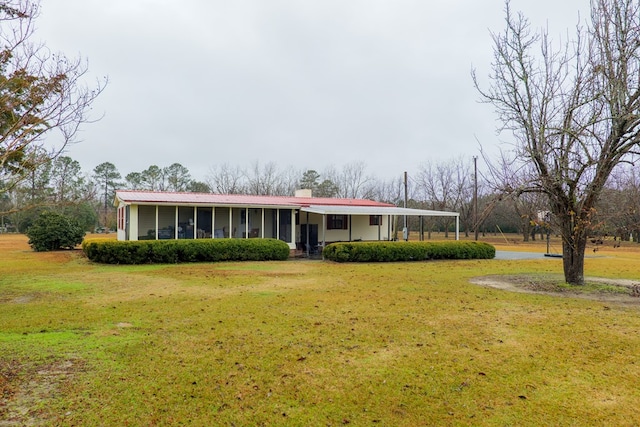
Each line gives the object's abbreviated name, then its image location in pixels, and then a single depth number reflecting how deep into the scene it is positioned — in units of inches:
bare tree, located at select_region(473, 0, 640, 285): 340.8
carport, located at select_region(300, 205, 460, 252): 732.0
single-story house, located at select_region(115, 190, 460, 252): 658.8
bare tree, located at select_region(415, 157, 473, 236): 1487.5
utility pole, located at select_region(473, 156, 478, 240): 1146.7
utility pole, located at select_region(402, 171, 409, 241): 1004.7
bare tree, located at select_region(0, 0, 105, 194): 175.2
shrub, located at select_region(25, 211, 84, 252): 799.7
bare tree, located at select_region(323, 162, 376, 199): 1787.6
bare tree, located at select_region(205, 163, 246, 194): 1808.7
